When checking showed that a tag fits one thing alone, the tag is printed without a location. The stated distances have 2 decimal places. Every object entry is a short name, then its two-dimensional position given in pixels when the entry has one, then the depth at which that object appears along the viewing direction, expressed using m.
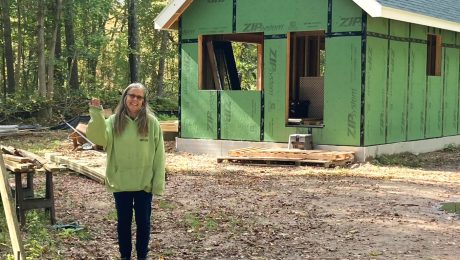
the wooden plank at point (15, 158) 7.49
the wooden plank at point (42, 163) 7.36
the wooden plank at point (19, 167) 7.03
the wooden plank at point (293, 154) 13.72
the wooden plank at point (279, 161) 13.71
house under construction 14.11
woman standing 5.46
